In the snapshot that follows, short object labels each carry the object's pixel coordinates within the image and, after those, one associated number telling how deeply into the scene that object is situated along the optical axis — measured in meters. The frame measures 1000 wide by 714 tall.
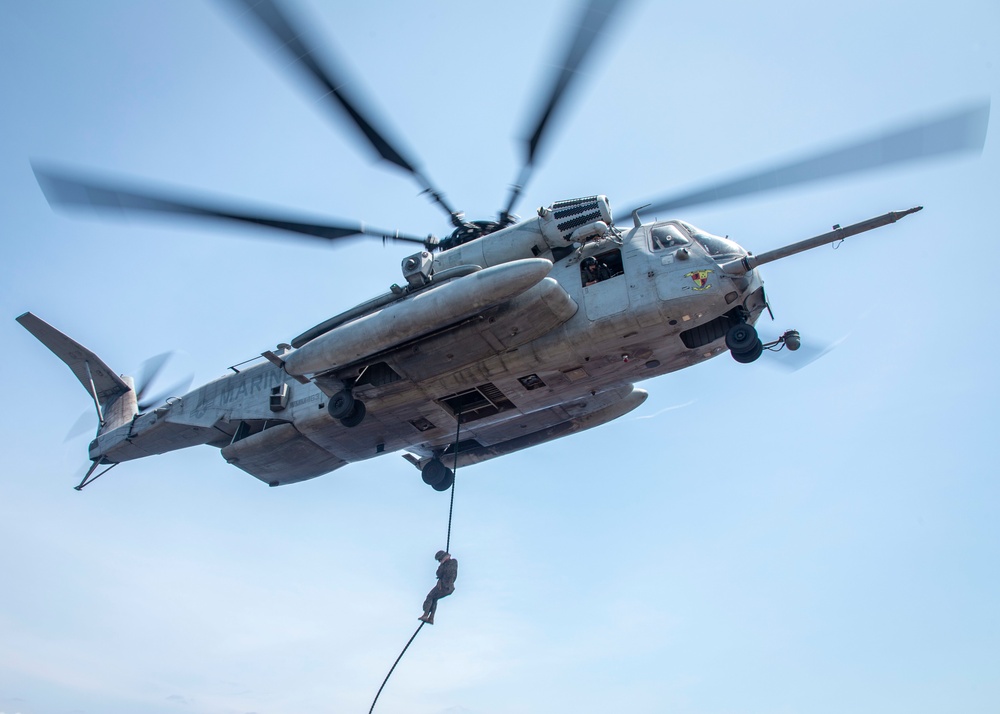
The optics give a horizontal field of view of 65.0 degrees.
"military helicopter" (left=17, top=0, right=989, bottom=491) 11.69
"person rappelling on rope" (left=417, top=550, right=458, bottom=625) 13.39
